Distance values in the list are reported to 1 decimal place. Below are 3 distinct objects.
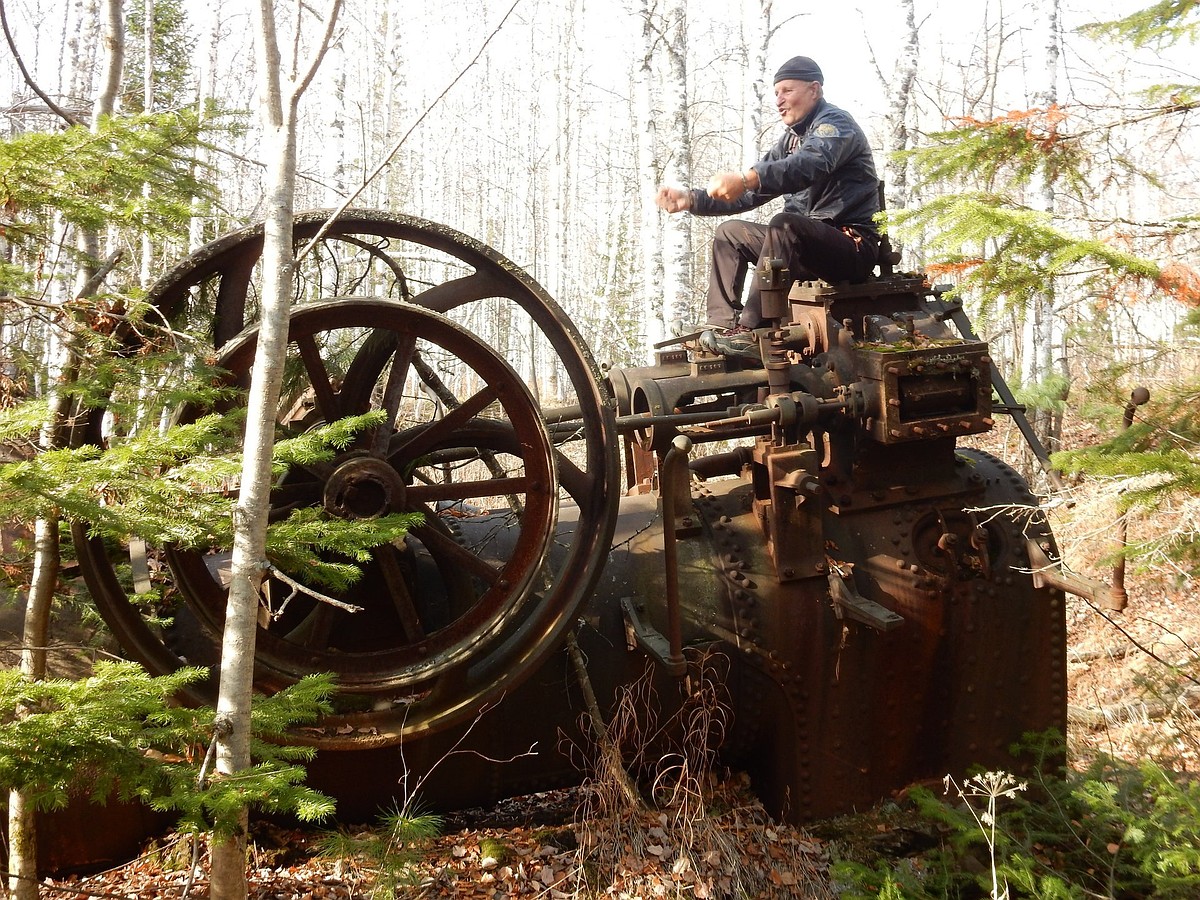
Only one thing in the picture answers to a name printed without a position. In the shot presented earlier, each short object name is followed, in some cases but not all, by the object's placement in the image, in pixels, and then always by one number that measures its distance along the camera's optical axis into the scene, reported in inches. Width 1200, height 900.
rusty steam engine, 127.5
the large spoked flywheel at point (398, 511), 119.2
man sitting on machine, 176.1
